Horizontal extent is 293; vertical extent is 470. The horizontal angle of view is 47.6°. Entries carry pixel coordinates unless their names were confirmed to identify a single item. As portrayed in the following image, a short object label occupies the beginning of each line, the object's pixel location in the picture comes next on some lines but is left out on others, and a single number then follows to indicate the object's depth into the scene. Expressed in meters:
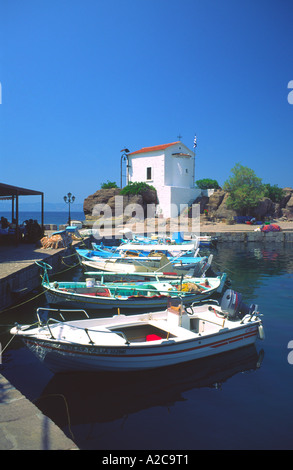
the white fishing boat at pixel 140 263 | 16.03
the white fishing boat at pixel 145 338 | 6.94
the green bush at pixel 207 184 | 64.66
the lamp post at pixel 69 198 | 35.31
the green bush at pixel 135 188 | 48.72
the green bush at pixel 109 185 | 53.55
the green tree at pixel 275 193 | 57.25
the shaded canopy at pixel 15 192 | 17.87
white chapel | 49.66
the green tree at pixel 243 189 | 49.75
